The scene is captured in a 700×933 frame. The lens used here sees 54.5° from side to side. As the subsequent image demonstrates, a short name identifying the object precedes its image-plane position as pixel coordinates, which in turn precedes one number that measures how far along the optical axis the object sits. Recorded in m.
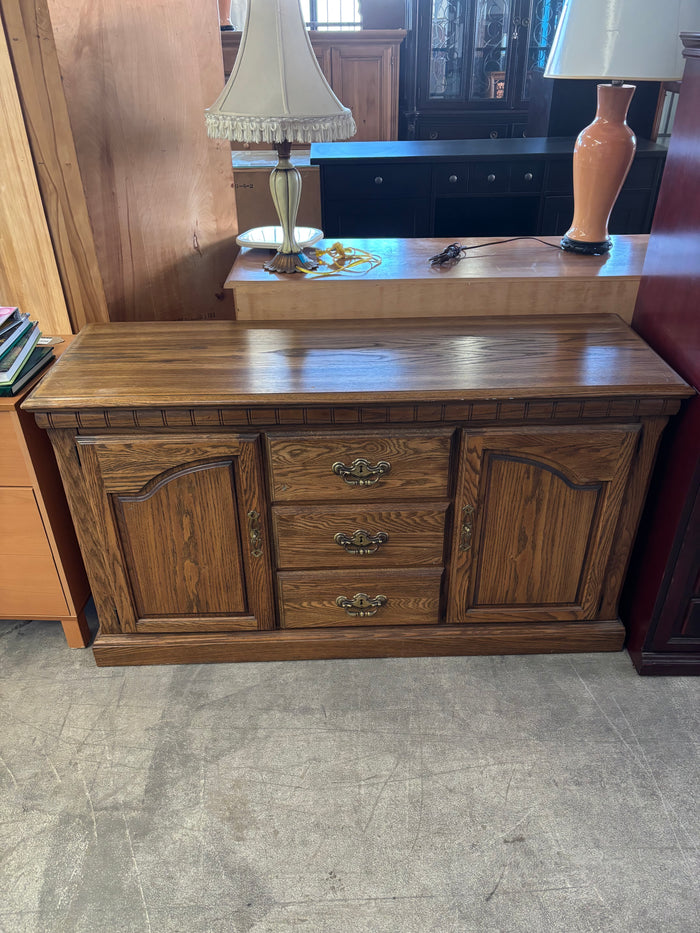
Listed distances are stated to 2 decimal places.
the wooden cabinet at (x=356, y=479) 1.43
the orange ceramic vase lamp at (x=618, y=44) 1.48
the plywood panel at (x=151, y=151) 1.57
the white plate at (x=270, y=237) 1.89
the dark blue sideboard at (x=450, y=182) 3.37
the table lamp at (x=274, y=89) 1.49
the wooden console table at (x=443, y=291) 1.72
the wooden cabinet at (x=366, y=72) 4.74
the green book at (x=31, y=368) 1.47
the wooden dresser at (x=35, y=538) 1.52
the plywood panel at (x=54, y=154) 1.43
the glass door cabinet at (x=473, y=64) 4.95
